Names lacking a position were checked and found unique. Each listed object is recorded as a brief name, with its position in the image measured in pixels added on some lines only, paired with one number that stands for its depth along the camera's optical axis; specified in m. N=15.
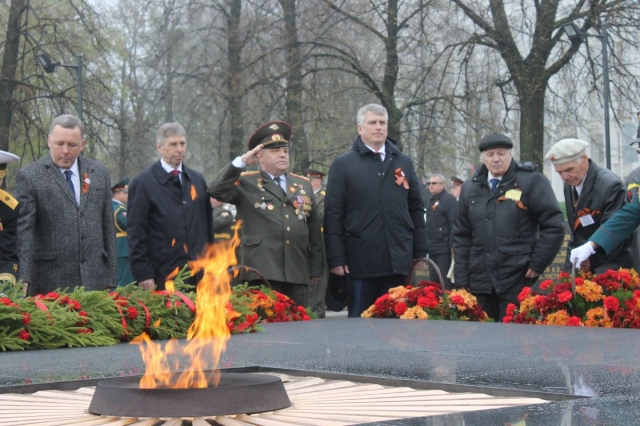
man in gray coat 6.66
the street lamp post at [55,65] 20.42
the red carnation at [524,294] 6.56
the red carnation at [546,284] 6.53
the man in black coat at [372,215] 7.63
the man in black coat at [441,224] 15.00
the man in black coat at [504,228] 7.49
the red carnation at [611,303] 6.00
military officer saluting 7.64
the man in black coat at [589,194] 7.08
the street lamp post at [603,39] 17.86
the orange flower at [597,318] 6.07
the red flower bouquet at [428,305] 6.81
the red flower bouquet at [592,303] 6.05
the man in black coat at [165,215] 7.39
